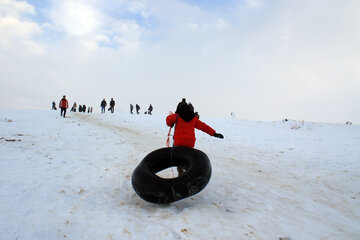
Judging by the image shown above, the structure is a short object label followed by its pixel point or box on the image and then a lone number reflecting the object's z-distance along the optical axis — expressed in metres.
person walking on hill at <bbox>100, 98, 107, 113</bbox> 31.41
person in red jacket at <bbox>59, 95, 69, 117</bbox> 19.43
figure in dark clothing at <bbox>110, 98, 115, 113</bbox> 29.43
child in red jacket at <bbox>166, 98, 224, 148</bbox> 5.01
